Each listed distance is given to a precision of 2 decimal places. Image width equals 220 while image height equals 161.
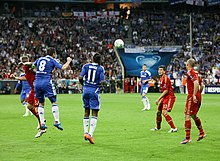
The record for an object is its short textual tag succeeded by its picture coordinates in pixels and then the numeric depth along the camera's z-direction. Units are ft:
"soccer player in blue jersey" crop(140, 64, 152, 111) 86.15
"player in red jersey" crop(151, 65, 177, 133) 51.13
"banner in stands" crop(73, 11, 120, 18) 199.41
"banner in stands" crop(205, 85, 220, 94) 150.51
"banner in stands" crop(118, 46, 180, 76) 176.14
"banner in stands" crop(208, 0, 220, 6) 175.67
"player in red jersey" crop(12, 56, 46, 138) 52.18
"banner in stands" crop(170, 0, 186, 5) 174.15
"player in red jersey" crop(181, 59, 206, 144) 42.68
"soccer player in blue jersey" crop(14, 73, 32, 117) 75.25
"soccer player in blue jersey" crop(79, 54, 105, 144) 42.88
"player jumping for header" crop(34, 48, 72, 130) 47.09
